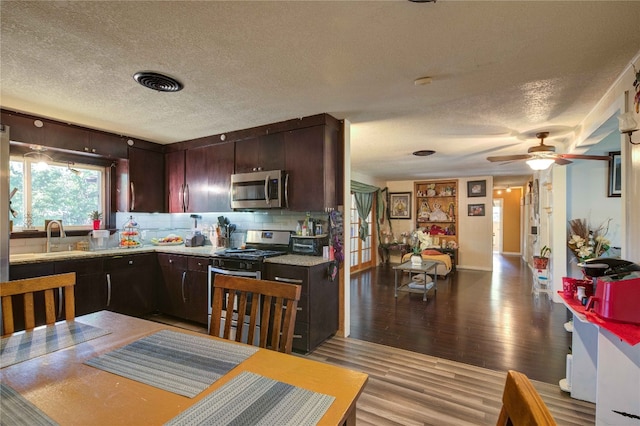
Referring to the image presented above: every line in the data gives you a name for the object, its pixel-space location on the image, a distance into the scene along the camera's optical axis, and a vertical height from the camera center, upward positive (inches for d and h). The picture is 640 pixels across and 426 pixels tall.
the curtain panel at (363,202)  267.5 +9.3
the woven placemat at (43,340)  41.7 -20.6
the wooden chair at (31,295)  52.6 -15.9
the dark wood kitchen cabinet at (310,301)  107.3 -34.4
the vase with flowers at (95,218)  142.8 -3.4
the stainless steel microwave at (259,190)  124.3 +9.7
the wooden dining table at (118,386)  30.4 -21.1
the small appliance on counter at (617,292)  60.0 -17.2
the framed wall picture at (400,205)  318.7 +7.3
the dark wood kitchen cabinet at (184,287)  131.4 -35.3
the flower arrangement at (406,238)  304.0 -27.7
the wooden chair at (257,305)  50.9 -17.5
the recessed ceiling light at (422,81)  83.6 +38.0
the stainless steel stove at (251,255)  116.5 -18.5
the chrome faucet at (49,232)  125.5 -8.9
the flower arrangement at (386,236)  317.2 -26.8
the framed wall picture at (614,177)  156.4 +18.9
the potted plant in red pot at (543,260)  188.8 -31.7
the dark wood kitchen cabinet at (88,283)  115.6 -29.8
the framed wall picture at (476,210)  282.0 +1.5
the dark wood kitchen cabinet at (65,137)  109.4 +32.0
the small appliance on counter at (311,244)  126.6 -14.3
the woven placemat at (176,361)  36.4 -21.1
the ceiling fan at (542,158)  115.4 +23.2
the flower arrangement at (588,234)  127.9 -12.5
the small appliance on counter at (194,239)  155.5 -14.6
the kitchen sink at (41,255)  110.4 -17.2
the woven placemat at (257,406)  29.3 -21.1
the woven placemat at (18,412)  28.8 -20.8
